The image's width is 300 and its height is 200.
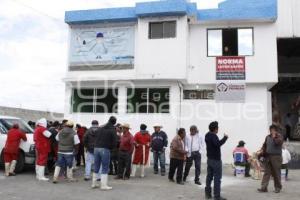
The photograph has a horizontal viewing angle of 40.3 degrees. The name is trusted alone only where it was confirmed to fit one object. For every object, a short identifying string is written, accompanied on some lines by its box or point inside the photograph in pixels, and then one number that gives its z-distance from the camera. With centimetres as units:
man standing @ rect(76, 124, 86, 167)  1484
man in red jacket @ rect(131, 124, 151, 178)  1396
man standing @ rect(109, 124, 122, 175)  1385
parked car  1344
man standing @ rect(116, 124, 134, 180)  1312
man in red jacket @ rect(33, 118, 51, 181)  1238
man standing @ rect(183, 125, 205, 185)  1288
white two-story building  1930
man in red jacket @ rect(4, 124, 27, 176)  1293
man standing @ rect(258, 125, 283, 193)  1100
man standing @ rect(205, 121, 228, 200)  978
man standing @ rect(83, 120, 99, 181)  1276
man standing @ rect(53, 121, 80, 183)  1205
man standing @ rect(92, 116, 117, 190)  1093
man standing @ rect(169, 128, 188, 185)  1261
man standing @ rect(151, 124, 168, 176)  1475
